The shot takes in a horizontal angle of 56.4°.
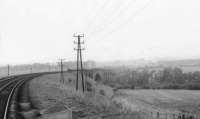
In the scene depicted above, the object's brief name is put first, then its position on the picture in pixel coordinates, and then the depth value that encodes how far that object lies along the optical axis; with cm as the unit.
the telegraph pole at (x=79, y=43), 3376
